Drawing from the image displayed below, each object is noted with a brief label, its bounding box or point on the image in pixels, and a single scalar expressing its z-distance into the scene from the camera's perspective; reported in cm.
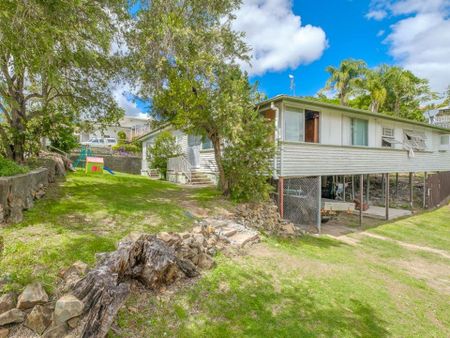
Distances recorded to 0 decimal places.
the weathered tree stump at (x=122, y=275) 306
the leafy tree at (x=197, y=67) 820
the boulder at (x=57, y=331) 285
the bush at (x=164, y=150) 1712
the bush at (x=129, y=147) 2594
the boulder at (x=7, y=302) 301
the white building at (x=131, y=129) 3222
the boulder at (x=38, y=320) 294
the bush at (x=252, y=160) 887
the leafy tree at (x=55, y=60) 542
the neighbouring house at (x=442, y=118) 2901
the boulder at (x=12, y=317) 290
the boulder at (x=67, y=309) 293
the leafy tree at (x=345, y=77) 2627
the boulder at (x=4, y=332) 284
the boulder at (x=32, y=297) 308
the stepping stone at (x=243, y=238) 657
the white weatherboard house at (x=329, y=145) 997
